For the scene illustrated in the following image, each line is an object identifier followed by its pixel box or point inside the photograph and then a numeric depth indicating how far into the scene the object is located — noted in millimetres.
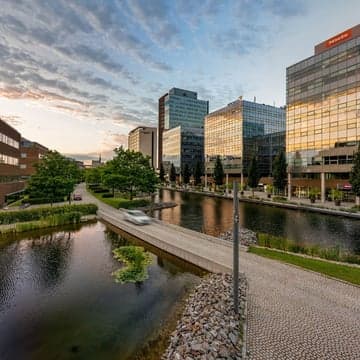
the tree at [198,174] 94688
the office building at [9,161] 41219
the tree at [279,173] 56438
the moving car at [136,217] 28338
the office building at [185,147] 132250
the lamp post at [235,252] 9755
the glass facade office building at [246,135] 88250
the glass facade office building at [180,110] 170250
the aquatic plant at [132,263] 15732
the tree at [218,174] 78812
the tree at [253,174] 65438
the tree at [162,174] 123500
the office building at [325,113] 46469
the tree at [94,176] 83625
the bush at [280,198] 50050
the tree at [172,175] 116462
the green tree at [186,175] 102125
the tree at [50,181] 36006
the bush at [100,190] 68100
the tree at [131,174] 43344
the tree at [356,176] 39216
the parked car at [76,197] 50641
